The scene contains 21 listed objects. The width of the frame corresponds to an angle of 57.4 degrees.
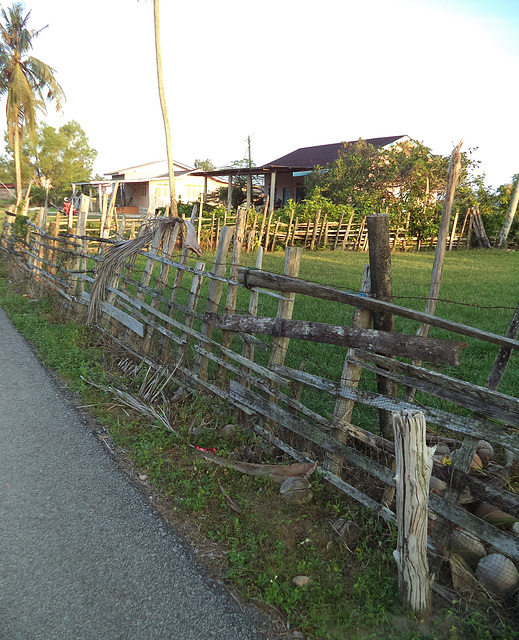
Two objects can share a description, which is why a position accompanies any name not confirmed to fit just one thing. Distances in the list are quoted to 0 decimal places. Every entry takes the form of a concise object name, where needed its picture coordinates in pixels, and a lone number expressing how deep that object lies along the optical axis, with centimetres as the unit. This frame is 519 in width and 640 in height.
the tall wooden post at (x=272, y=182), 2167
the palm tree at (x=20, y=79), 2550
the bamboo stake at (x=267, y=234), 1703
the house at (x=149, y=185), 3650
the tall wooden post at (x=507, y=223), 2024
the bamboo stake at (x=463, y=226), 2096
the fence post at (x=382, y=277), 305
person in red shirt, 1959
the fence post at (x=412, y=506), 235
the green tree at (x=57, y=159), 5425
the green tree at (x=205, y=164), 7682
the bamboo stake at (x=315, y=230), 1825
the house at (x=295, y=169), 2372
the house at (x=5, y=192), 5638
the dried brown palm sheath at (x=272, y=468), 351
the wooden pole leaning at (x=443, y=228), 351
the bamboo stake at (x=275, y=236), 1755
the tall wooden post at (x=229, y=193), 2462
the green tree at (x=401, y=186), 2031
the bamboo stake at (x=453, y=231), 1977
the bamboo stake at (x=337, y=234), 1889
